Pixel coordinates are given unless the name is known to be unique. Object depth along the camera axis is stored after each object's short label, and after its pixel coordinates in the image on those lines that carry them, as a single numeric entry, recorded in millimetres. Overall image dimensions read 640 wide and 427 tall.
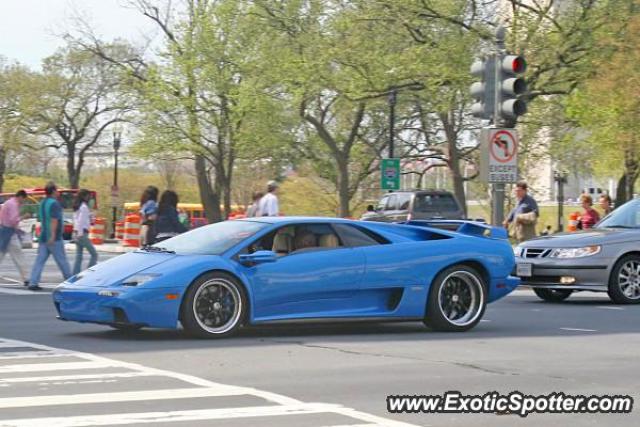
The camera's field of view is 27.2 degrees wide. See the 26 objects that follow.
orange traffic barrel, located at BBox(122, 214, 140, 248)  46156
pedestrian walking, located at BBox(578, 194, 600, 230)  24906
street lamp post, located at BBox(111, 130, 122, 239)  60569
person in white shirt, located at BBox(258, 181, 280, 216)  23406
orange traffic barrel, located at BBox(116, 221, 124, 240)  57434
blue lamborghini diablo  12727
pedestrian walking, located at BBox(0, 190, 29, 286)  22672
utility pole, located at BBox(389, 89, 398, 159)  43931
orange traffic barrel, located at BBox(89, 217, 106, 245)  52312
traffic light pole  20469
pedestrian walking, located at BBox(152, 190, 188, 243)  19828
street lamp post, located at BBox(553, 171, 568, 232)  57553
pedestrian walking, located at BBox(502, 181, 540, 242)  22766
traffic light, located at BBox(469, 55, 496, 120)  20516
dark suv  38875
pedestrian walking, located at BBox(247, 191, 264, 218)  24050
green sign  37750
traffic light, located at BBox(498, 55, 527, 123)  20172
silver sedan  18406
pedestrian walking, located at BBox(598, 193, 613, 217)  30031
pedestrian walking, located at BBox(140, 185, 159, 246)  21562
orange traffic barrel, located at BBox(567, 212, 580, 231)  39950
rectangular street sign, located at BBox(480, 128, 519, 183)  21547
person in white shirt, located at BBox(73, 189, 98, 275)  23625
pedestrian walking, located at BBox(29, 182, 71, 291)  21203
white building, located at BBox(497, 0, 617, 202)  38119
